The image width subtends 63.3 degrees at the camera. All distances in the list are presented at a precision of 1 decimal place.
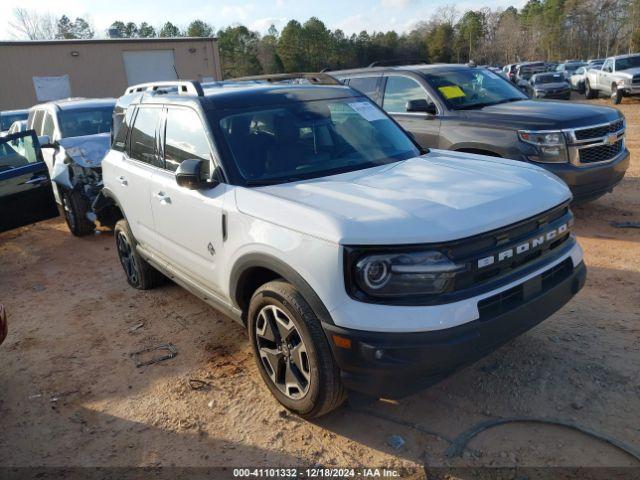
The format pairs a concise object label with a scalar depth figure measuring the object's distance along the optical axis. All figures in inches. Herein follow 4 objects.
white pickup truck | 824.3
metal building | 1052.5
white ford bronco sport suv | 98.1
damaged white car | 288.7
